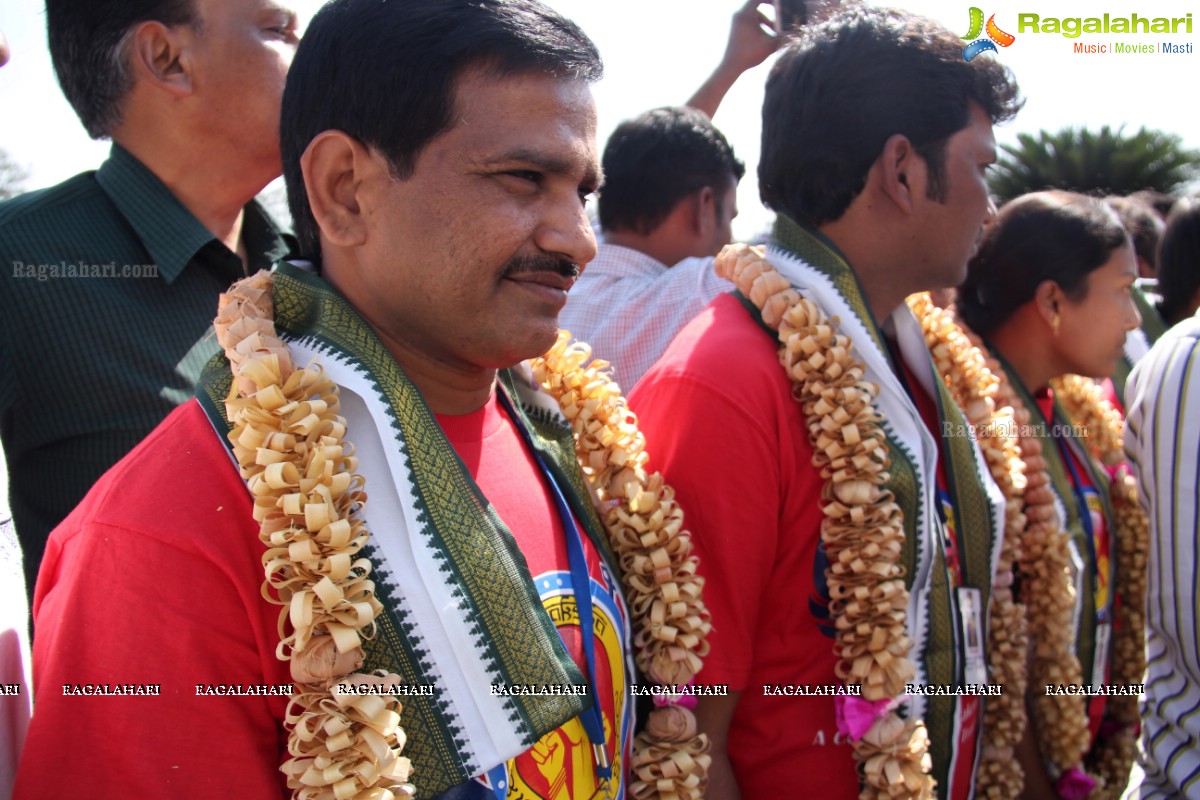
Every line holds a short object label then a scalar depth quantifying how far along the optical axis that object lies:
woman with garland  3.15
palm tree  21.20
